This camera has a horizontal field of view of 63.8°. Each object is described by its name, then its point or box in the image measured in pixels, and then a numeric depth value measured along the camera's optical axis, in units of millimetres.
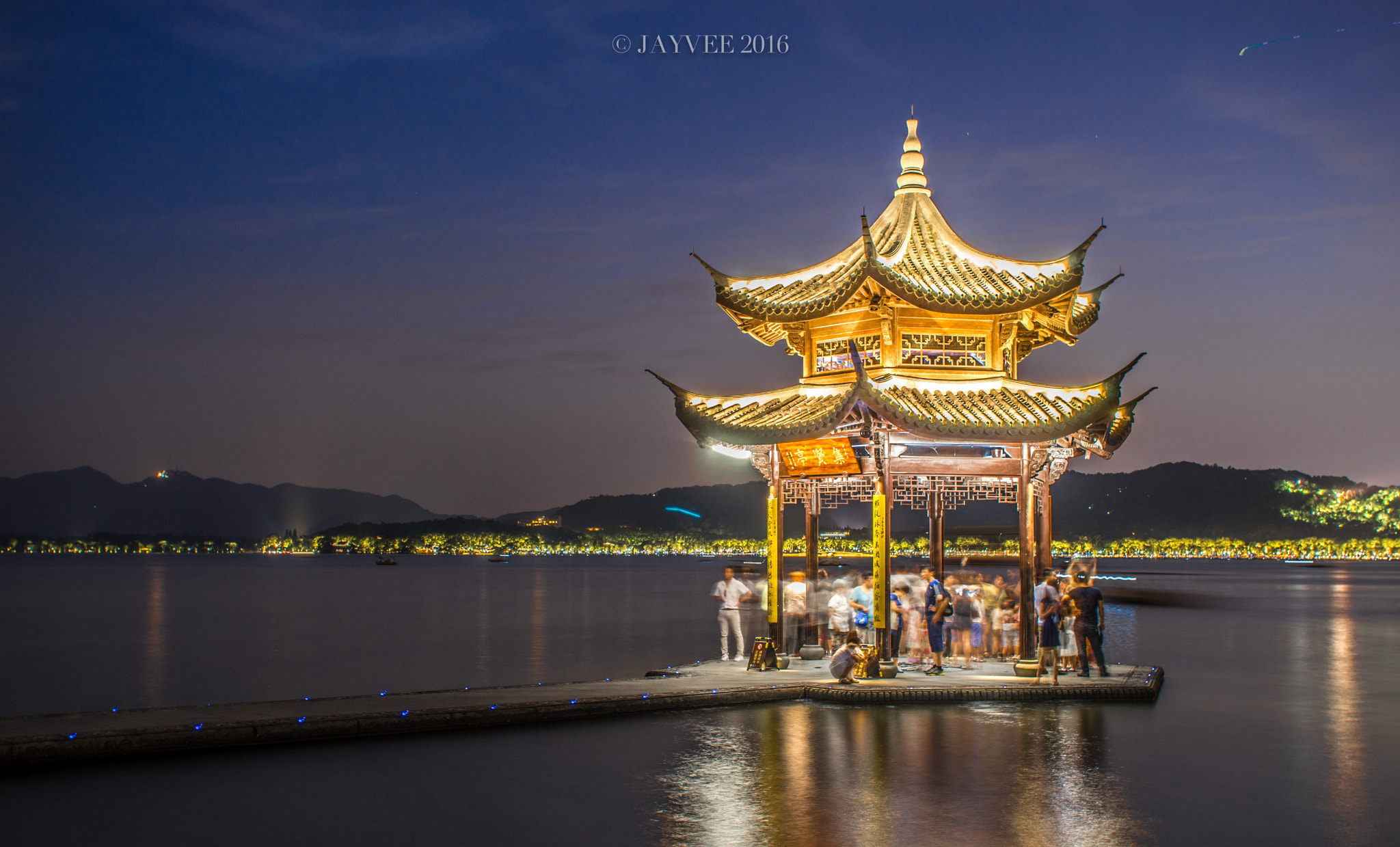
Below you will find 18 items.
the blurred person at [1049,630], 16562
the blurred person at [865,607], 17953
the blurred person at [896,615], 18344
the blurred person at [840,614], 19000
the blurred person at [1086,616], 17203
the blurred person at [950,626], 19188
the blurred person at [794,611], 19828
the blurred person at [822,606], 20812
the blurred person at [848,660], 16344
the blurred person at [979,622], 20219
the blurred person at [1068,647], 18453
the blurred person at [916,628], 19219
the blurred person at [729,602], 19625
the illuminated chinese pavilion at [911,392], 17406
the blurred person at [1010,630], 20844
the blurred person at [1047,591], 16641
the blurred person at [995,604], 20641
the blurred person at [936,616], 17703
